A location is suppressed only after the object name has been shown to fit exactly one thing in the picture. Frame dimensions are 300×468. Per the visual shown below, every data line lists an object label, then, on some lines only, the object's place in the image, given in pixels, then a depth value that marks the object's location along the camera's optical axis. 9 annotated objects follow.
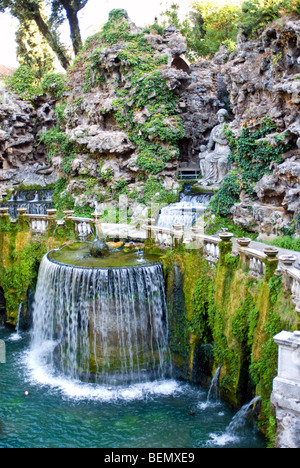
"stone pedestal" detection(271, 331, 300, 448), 7.58
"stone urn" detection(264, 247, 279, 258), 9.56
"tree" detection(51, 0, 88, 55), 28.48
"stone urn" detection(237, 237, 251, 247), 10.77
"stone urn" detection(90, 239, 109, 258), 14.16
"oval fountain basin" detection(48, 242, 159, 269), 13.15
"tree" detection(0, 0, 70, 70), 28.09
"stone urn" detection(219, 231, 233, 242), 11.30
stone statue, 19.56
